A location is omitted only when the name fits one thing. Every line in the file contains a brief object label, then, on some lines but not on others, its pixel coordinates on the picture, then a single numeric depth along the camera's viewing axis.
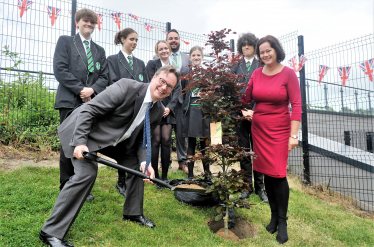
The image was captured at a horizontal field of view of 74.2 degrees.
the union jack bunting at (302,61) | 5.28
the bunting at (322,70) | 5.23
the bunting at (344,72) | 5.08
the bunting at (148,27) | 6.01
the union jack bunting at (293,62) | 5.39
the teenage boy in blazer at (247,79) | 3.62
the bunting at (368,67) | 4.80
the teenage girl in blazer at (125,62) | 3.64
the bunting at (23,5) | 4.83
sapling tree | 2.62
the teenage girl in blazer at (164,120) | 3.59
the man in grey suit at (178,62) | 3.96
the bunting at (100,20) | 5.53
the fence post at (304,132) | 5.19
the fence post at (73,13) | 4.97
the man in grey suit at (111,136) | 2.07
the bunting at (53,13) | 5.00
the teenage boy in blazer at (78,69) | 2.94
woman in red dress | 2.62
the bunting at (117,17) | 5.67
